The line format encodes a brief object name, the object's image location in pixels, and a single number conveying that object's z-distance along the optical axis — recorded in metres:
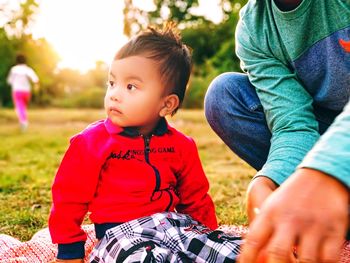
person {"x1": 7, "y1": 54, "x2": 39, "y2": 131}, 10.61
